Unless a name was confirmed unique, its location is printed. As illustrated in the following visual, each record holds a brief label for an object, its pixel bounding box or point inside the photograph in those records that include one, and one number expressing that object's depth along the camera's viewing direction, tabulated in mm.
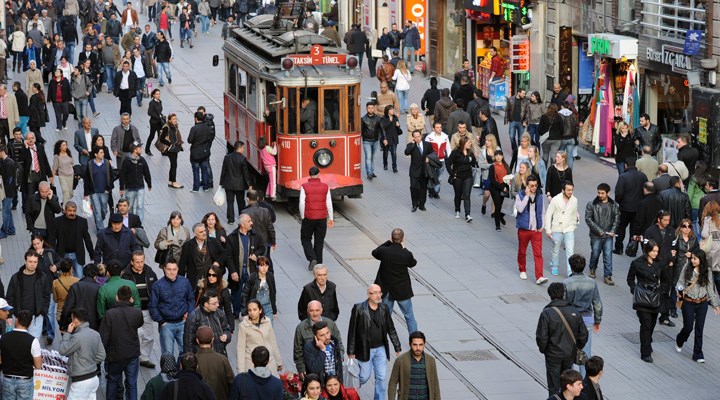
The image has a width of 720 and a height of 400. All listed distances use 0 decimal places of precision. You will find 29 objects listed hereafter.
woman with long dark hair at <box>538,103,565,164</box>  29750
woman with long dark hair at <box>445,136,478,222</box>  26469
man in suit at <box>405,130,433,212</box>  27094
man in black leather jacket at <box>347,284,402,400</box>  16766
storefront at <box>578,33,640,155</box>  31734
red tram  26281
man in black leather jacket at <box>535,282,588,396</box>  16641
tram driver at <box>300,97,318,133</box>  26391
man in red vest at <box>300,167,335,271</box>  22797
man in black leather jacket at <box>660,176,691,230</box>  22844
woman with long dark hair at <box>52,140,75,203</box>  25422
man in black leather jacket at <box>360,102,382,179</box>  29859
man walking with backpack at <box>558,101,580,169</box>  29906
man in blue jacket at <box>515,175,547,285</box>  22547
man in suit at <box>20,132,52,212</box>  25766
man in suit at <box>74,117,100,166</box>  27000
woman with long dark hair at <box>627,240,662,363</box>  18922
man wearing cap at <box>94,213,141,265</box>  19766
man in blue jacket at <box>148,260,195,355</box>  17391
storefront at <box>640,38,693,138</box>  30125
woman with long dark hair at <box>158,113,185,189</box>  28953
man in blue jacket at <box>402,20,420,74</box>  44469
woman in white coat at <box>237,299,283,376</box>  15992
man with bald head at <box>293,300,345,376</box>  15938
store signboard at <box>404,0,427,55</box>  45969
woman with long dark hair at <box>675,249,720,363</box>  18797
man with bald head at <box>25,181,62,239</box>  22641
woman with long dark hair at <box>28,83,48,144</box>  32656
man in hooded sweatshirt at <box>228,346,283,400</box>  14328
